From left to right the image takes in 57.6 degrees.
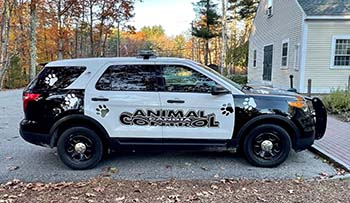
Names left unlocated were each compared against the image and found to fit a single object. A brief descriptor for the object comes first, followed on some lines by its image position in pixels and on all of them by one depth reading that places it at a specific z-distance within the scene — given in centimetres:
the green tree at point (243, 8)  3331
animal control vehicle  481
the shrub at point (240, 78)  2483
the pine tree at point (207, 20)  3234
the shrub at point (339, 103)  959
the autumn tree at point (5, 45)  2194
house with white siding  1488
